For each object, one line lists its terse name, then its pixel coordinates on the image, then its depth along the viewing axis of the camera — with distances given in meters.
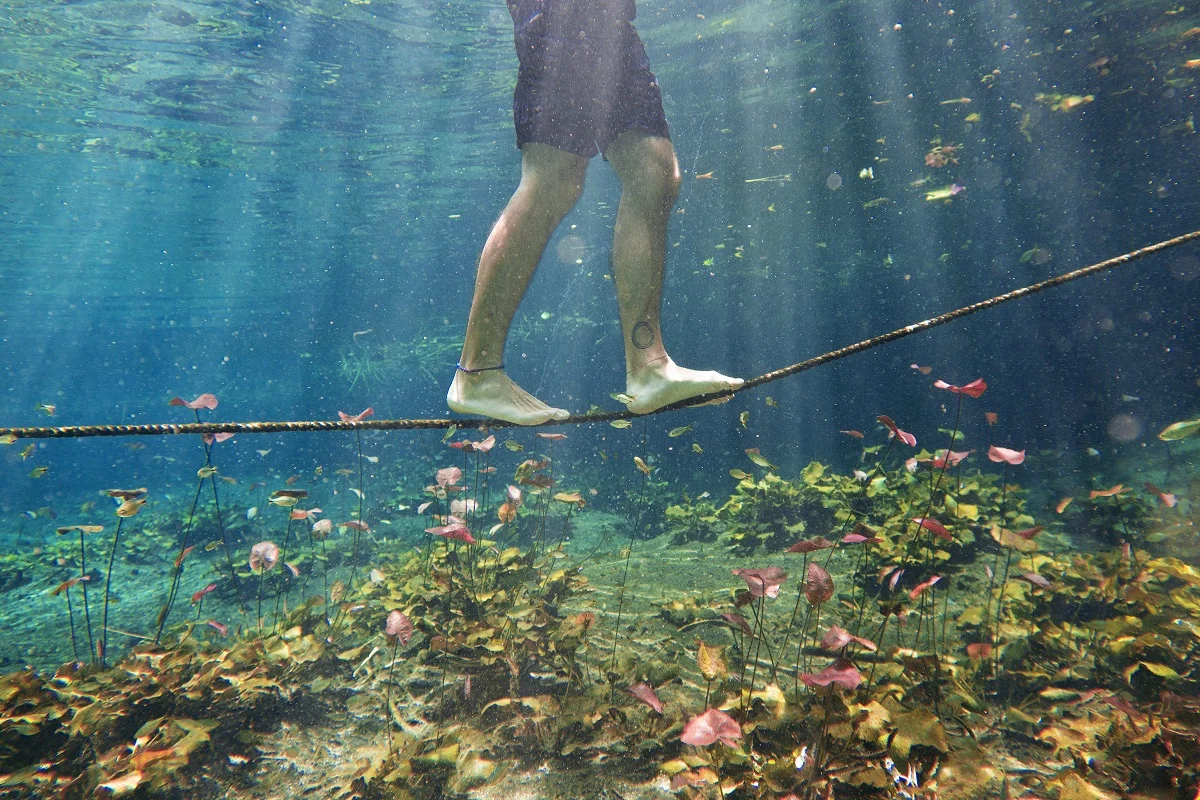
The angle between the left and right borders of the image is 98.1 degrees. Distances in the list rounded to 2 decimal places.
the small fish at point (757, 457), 4.51
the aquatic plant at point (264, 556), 3.98
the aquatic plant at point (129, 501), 3.18
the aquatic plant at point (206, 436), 3.51
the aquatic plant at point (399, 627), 2.89
